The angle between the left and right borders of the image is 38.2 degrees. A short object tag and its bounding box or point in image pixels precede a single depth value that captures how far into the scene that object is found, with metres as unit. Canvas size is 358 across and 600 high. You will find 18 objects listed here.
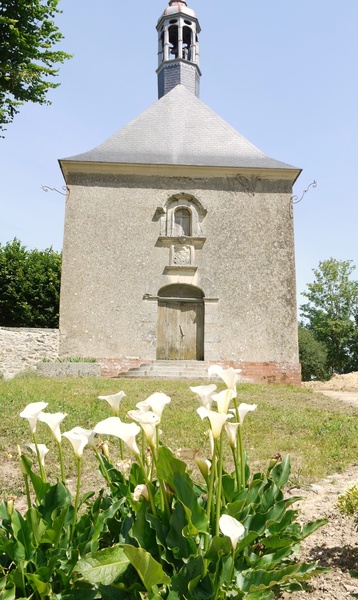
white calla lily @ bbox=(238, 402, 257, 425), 2.35
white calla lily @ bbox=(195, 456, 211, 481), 2.07
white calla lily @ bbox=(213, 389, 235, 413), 1.95
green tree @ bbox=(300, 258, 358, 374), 33.97
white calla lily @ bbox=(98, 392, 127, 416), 2.22
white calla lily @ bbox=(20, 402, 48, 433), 2.10
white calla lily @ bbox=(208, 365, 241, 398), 2.14
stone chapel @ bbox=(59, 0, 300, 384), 15.21
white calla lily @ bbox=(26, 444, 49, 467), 2.22
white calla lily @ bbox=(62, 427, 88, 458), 1.99
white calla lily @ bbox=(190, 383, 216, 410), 2.16
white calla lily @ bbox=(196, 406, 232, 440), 1.84
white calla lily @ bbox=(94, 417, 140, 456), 1.86
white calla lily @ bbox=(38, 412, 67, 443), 2.07
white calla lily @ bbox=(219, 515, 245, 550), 1.66
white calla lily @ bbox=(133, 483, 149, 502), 2.01
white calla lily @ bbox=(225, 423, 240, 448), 2.10
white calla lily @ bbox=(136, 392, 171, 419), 2.06
